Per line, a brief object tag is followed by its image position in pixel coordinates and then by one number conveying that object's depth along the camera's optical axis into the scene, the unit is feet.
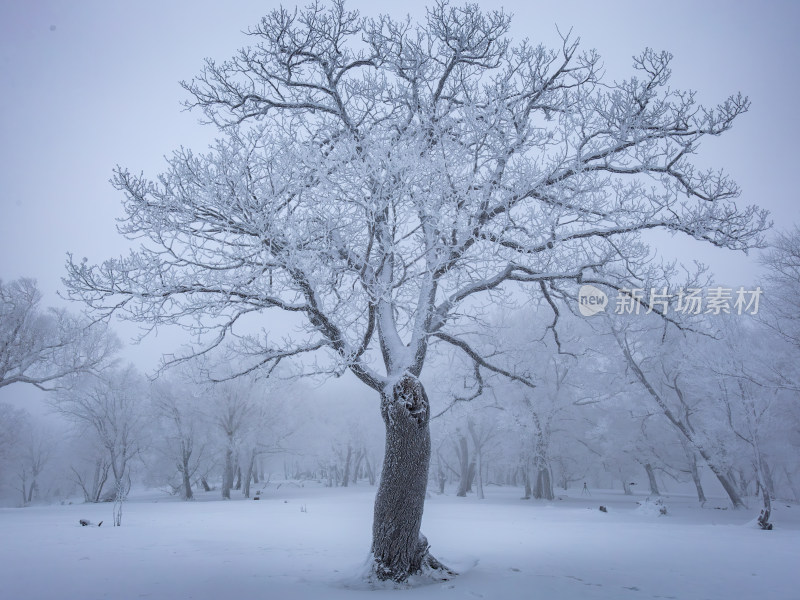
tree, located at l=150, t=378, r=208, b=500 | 99.19
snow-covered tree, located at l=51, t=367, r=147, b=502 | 84.52
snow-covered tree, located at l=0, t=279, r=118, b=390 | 62.90
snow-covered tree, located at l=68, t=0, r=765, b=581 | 20.45
